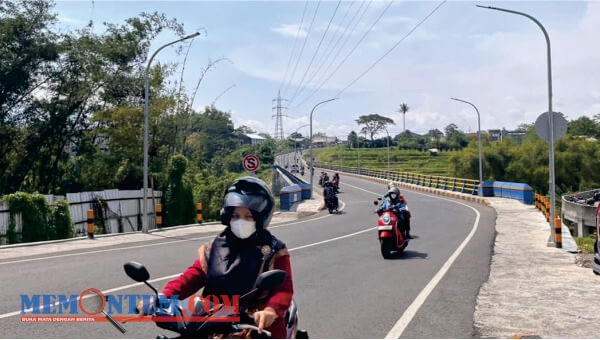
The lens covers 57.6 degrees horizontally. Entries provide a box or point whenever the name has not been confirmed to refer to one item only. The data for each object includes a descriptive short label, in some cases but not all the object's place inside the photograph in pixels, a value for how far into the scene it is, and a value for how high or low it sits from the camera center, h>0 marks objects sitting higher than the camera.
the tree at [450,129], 187.75 +8.26
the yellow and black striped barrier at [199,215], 23.58 -2.36
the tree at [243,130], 170.96 +9.55
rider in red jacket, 3.45 -0.64
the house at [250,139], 172.88 +6.63
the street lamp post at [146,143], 20.05 +0.76
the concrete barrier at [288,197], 32.28 -2.36
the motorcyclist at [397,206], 12.57 -1.19
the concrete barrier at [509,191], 31.40 -2.57
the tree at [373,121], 172.75 +10.49
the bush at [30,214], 18.00 -1.59
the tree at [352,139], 163.61 +5.19
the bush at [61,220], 19.36 -1.93
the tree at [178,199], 28.42 -1.95
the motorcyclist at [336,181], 28.90 -1.47
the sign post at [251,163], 18.41 -0.12
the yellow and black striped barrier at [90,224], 17.52 -1.90
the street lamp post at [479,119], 40.53 +2.39
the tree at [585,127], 97.31 +3.78
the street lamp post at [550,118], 14.59 +0.84
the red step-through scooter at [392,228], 12.23 -1.66
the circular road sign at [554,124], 14.70 +0.64
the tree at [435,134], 189.80 +6.81
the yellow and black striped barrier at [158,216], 21.58 -2.14
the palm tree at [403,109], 178.50 +14.79
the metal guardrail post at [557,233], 14.30 -2.22
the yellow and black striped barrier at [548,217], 14.33 -2.36
